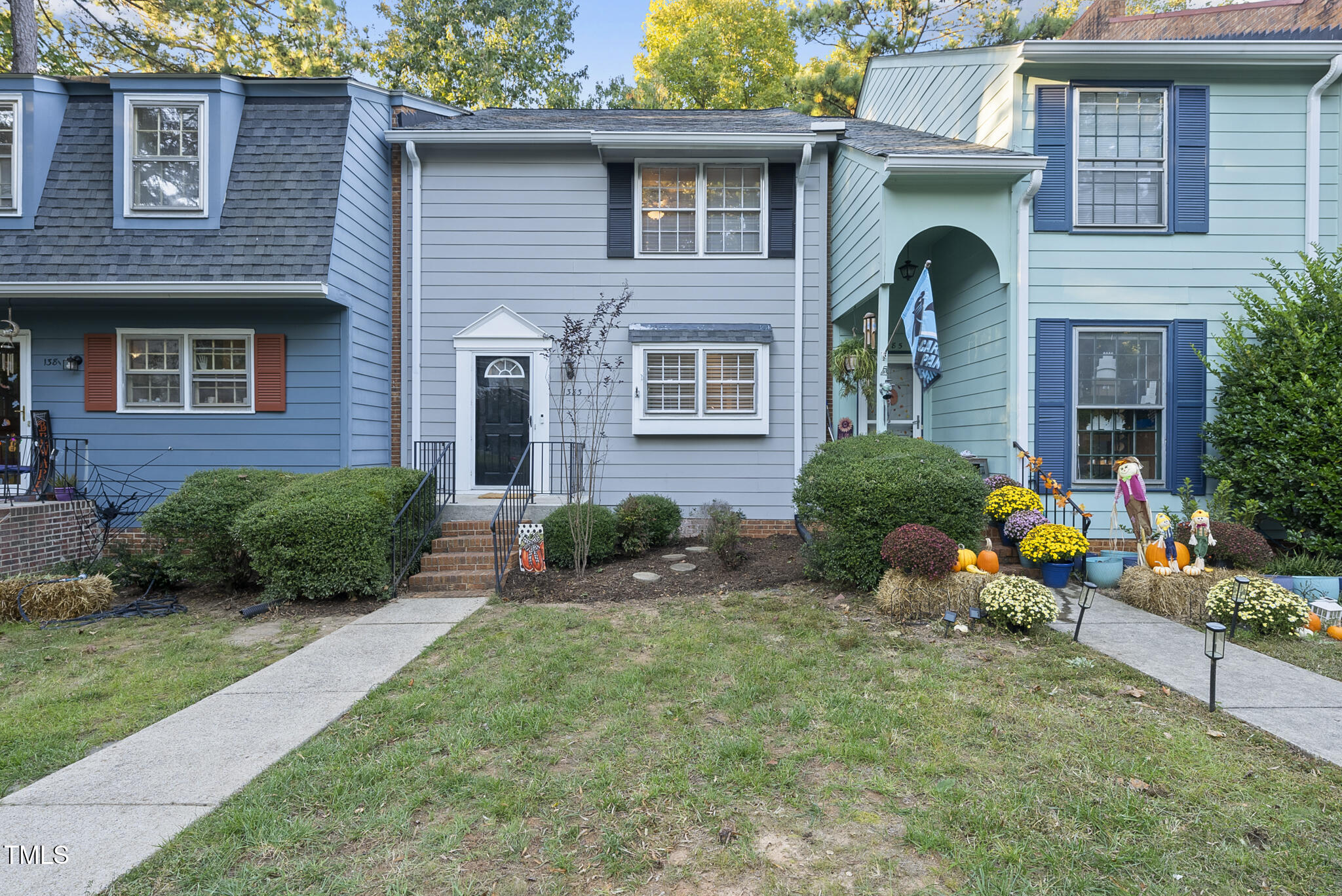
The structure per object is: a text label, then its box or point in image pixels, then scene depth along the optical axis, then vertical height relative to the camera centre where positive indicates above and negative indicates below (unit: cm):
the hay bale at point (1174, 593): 557 -127
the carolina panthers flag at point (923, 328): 748 +129
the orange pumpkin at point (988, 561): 597 -105
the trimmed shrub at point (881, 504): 581 -53
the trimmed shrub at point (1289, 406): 626 +38
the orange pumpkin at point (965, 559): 573 -100
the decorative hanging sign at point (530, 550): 672 -109
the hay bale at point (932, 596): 532 -122
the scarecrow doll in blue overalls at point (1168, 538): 616 -88
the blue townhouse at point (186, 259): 802 +213
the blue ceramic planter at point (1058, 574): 647 -126
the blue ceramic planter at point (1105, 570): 662 -125
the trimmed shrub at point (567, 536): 721 -104
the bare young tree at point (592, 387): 895 +74
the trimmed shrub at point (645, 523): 774 -96
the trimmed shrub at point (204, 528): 638 -84
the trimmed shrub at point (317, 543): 607 -95
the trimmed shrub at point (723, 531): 727 -102
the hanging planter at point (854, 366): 803 +93
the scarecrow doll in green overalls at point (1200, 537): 570 -80
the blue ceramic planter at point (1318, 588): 597 -127
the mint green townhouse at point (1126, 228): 755 +245
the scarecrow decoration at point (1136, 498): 668 -55
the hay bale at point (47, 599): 593 -143
